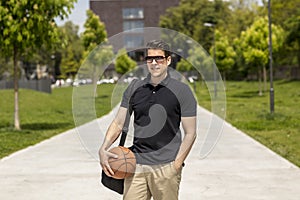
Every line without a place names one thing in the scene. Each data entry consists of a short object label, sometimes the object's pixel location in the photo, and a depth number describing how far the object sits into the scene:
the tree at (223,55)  57.22
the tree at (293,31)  54.03
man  4.90
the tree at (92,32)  50.09
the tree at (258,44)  41.97
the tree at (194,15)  99.62
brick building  110.30
